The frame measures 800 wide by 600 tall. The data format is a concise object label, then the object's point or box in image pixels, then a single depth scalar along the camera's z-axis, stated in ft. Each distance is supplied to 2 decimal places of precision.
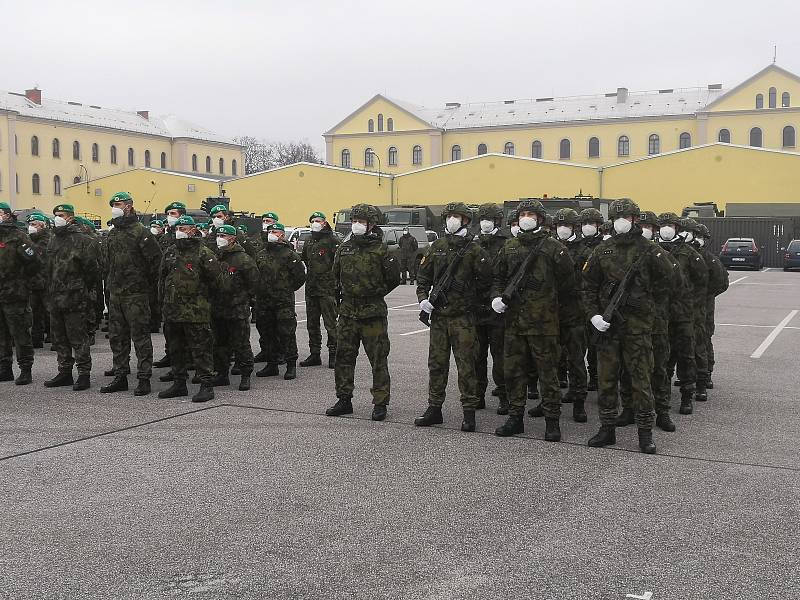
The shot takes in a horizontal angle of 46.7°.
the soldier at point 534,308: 25.58
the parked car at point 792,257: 123.75
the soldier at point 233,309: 34.28
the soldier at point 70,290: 33.14
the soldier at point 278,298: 37.65
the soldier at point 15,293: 34.88
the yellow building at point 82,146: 232.12
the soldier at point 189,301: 31.37
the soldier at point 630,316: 24.71
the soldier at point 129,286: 32.27
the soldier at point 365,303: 28.27
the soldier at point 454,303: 26.81
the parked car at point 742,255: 126.00
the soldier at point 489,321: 28.86
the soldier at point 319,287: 39.22
